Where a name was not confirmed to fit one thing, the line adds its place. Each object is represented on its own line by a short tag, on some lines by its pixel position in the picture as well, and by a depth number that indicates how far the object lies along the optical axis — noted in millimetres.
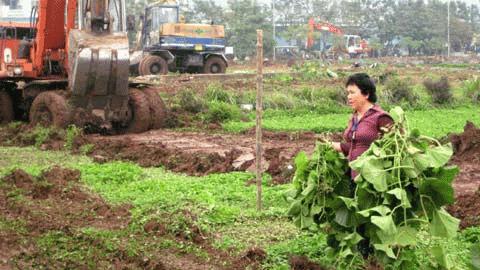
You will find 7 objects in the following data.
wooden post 9242
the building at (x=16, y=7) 50350
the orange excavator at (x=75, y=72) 16656
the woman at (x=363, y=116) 6668
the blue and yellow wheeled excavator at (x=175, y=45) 37781
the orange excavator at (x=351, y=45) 65812
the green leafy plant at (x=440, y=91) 25328
